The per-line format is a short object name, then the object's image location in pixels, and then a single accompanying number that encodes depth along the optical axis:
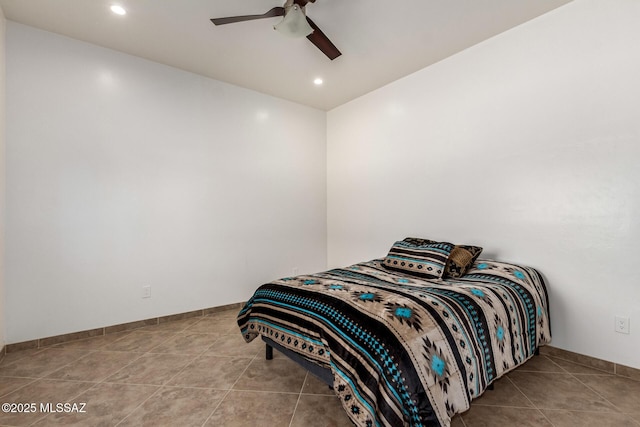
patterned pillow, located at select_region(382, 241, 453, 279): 2.41
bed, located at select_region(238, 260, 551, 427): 1.32
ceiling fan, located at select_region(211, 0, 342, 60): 2.00
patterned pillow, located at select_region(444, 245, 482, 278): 2.41
